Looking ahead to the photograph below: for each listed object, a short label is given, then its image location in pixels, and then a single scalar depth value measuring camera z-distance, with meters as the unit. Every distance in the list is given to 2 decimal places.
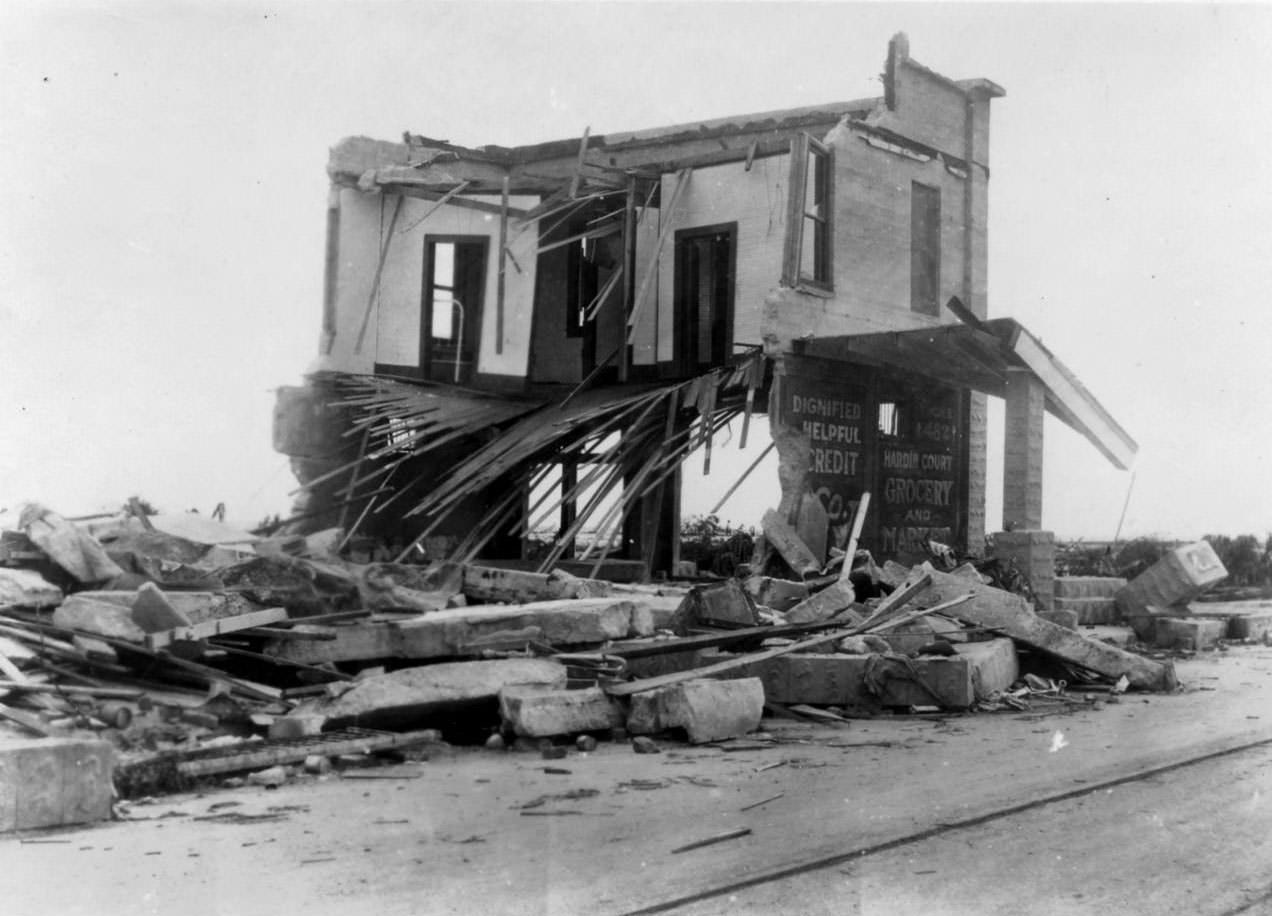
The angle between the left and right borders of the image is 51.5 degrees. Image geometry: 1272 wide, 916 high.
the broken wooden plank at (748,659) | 8.38
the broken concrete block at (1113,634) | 15.23
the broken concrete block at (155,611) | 8.27
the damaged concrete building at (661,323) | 16.25
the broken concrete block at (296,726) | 7.46
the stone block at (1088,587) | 17.50
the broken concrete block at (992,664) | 10.06
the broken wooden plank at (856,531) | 13.19
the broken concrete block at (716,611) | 10.44
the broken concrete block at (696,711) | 8.12
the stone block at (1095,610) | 17.08
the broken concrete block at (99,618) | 8.54
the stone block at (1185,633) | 15.51
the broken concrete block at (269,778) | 6.54
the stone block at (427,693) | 7.79
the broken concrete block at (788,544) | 14.75
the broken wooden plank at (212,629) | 8.20
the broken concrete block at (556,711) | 7.89
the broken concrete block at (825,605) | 11.22
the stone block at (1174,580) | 16.64
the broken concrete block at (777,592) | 12.41
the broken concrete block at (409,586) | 9.66
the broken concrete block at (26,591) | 9.42
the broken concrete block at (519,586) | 11.11
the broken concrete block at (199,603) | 8.77
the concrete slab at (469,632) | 8.91
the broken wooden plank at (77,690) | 7.70
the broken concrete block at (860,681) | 9.66
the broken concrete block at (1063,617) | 14.31
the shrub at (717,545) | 19.39
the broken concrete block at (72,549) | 10.33
